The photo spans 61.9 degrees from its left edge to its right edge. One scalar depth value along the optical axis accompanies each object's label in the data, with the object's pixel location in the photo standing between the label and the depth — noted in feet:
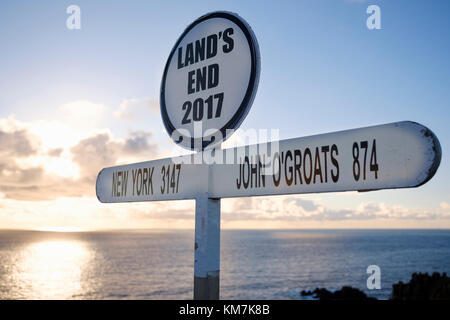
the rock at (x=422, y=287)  117.60
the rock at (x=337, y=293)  164.04
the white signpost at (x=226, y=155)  5.31
